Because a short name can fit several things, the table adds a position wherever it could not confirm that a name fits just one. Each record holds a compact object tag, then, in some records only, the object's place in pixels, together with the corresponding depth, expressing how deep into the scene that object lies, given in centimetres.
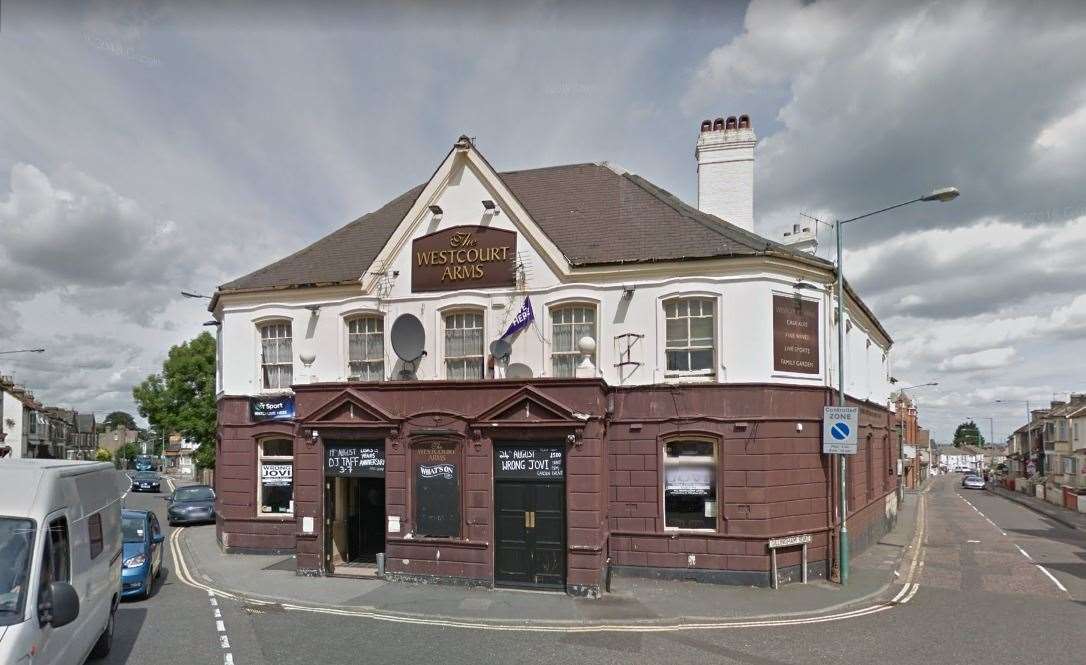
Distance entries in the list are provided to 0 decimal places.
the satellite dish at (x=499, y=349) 1792
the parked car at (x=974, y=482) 7238
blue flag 1795
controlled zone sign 1645
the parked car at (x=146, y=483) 5206
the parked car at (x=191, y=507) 2727
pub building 1605
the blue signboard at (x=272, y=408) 2025
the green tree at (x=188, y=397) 4638
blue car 1419
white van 668
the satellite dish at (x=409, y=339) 1838
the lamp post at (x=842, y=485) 1678
